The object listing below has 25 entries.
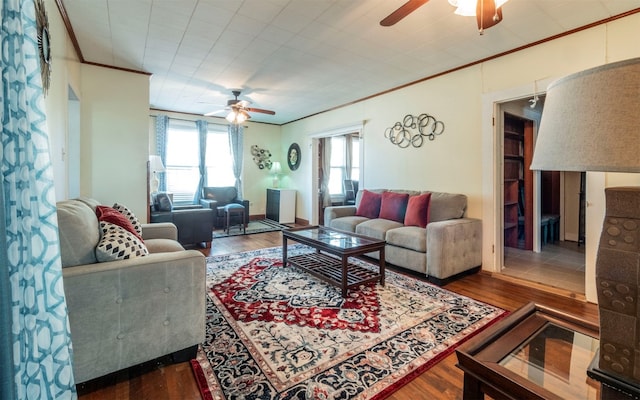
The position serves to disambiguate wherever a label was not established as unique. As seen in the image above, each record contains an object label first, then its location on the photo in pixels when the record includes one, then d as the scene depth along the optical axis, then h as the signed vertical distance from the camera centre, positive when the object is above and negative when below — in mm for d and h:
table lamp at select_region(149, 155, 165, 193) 5102 +514
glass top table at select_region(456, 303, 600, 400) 894 -584
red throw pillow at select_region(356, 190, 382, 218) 4332 -169
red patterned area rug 1594 -991
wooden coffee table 2730 -633
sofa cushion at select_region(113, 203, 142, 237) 2623 -204
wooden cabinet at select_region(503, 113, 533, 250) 4480 +243
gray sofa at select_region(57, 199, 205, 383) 1456 -579
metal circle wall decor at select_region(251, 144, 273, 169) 7320 +941
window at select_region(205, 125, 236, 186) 6746 +815
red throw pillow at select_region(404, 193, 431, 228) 3557 -216
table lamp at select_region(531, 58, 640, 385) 628 +83
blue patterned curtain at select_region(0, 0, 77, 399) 903 -103
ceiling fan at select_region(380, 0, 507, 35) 1738 +1121
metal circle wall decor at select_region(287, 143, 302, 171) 7057 +917
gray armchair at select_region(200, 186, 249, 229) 5941 -135
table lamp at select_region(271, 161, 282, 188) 7488 +583
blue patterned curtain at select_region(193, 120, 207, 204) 6492 +878
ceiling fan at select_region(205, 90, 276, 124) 4539 +1322
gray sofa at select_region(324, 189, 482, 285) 3027 -516
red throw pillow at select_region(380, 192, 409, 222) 3951 -171
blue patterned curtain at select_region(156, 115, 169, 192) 6043 +1119
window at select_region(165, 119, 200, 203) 6270 +733
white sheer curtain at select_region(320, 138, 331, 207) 6897 +562
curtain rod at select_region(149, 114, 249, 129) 6051 +1622
